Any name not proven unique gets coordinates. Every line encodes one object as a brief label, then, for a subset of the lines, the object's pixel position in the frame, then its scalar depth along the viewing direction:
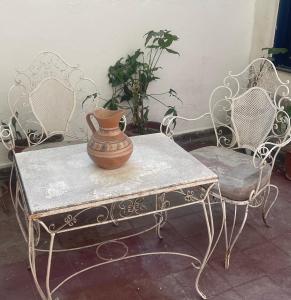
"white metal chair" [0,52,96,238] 2.66
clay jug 1.70
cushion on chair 2.07
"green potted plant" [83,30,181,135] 3.08
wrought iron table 1.56
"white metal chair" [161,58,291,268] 2.08
